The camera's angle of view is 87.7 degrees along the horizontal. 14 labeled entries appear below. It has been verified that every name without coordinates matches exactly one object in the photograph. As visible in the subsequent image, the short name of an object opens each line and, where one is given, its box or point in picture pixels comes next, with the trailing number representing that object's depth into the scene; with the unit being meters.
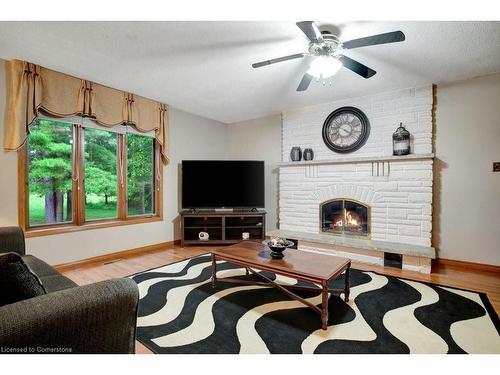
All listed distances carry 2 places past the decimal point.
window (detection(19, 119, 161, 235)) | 2.94
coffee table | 1.84
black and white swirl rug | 1.62
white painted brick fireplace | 3.25
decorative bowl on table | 2.24
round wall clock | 3.67
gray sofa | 0.81
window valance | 2.62
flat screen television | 4.23
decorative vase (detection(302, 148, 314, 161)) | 4.06
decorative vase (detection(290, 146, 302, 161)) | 4.17
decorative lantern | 3.29
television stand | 4.15
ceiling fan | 1.75
